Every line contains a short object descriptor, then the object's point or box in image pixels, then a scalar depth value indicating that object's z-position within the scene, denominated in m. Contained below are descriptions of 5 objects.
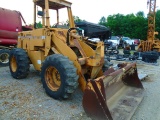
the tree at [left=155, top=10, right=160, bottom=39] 24.16
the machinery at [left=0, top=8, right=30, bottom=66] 5.59
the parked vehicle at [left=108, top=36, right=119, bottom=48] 15.17
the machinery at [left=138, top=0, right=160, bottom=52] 11.26
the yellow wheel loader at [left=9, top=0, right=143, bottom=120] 2.16
